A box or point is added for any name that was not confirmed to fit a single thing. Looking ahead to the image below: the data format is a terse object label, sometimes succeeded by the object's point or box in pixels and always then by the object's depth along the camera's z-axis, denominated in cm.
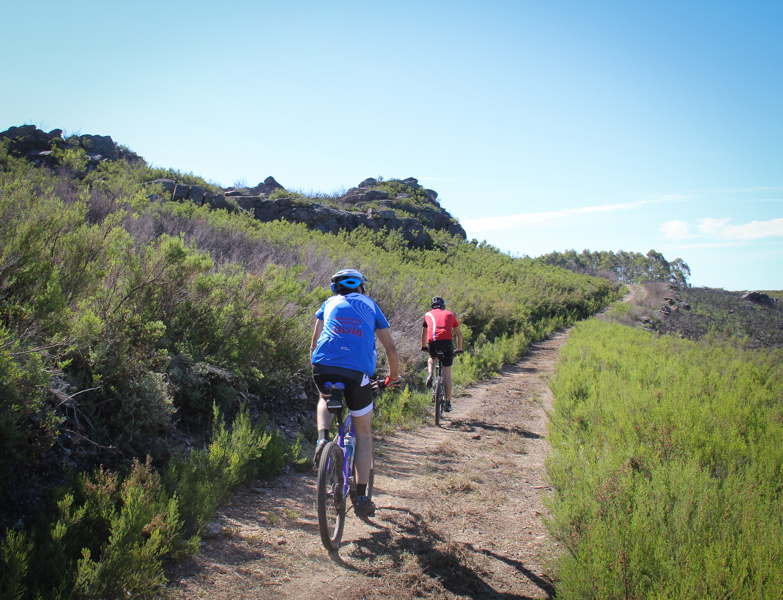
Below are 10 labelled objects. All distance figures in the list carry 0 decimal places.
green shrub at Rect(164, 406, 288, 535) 307
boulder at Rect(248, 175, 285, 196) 2894
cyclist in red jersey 743
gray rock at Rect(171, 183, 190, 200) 1880
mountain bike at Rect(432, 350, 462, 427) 712
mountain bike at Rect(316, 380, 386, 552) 288
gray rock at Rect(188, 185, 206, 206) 1889
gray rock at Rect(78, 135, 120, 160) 2069
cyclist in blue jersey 321
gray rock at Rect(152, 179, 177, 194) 1838
